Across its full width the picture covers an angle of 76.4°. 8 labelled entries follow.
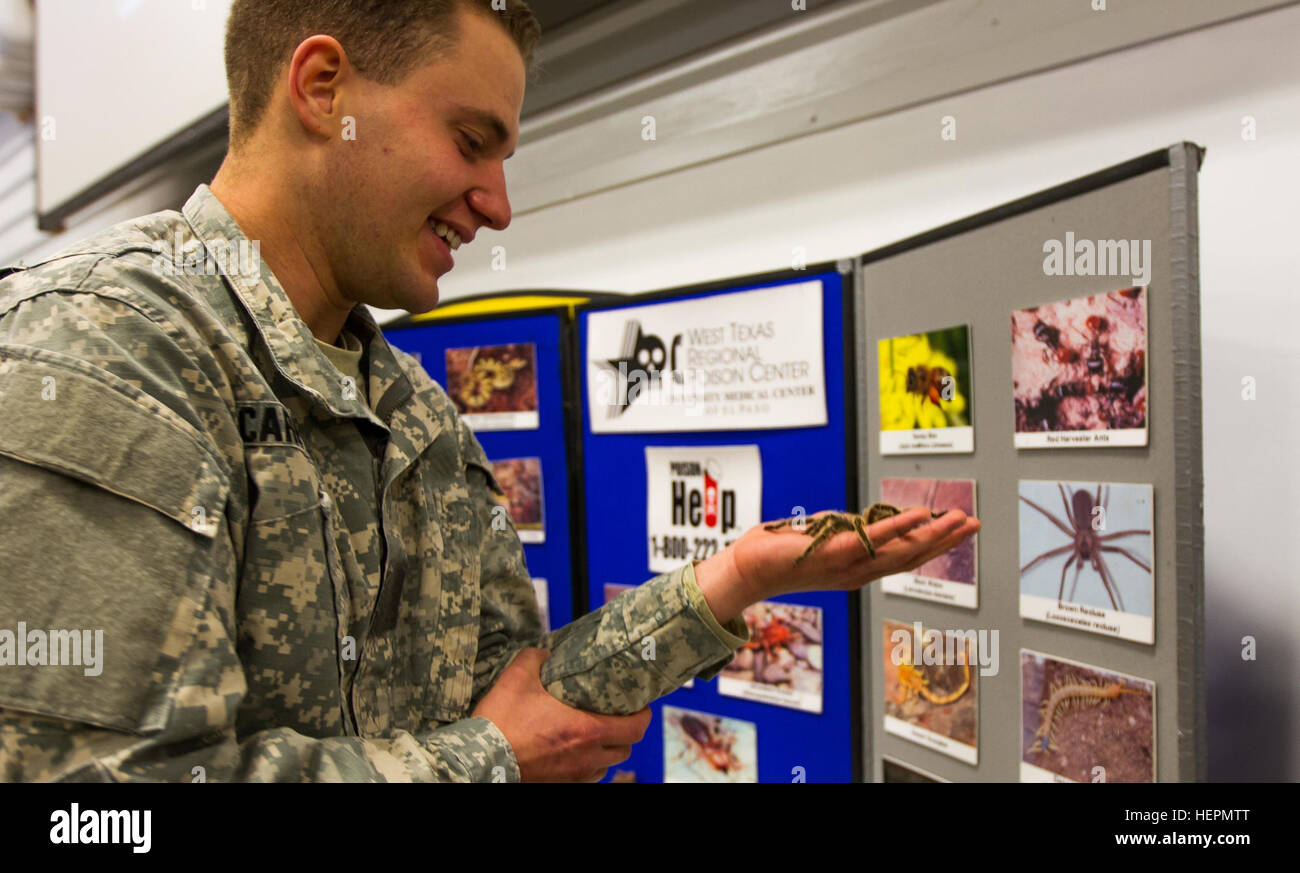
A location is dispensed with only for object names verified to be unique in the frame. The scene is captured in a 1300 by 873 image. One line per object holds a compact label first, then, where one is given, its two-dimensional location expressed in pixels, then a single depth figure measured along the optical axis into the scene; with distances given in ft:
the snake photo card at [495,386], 7.22
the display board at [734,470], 5.62
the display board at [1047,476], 3.76
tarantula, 3.20
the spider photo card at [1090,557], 3.94
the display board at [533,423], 7.02
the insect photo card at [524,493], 7.17
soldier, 1.80
